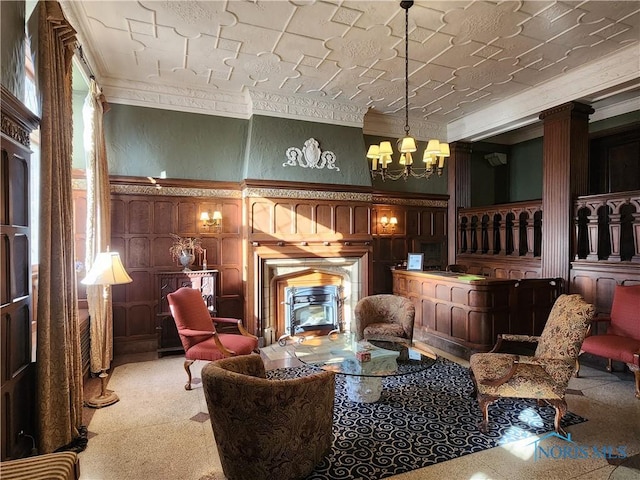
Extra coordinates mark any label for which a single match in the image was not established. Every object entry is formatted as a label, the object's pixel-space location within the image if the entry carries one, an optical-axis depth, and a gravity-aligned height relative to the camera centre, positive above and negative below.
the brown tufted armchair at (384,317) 4.83 -1.08
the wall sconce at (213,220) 5.84 +0.30
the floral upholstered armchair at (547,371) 3.18 -1.19
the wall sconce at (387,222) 7.11 +0.30
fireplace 6.01 -0.91
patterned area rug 2.80 -1.66
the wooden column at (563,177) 5.45 +0.88
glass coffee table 3.40 -1.18
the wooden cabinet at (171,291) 5.34 -0.78
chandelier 3.65 +0.88
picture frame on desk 6.44 -0.41
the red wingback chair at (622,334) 4.02 -1.15
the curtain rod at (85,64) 4.20 +2.08
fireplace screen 6.25 -1.23
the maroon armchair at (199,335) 4.11 -1.08
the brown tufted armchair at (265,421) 2.23 -1.12
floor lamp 3.46 -0.34
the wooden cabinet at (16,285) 2.36 -0.30
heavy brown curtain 2.72 -0.12
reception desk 4.94 -1.00
